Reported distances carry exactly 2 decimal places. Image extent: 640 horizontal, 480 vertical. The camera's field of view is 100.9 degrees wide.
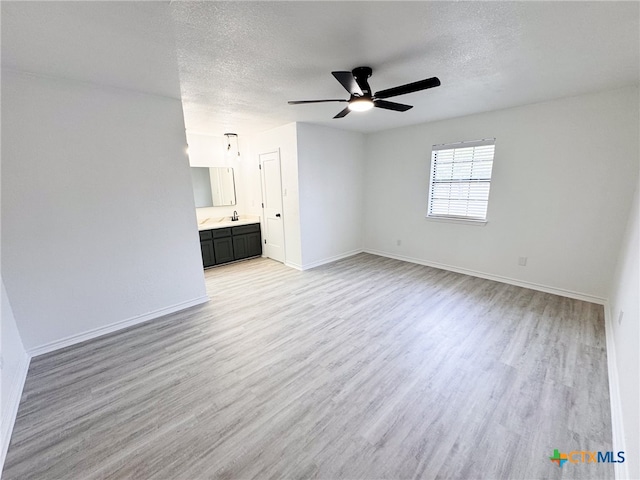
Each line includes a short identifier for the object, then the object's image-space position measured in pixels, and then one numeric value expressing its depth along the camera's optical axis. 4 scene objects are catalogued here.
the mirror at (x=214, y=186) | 5.14
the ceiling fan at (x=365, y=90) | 1.98
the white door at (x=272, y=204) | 4.79
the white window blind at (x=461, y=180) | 3.96
